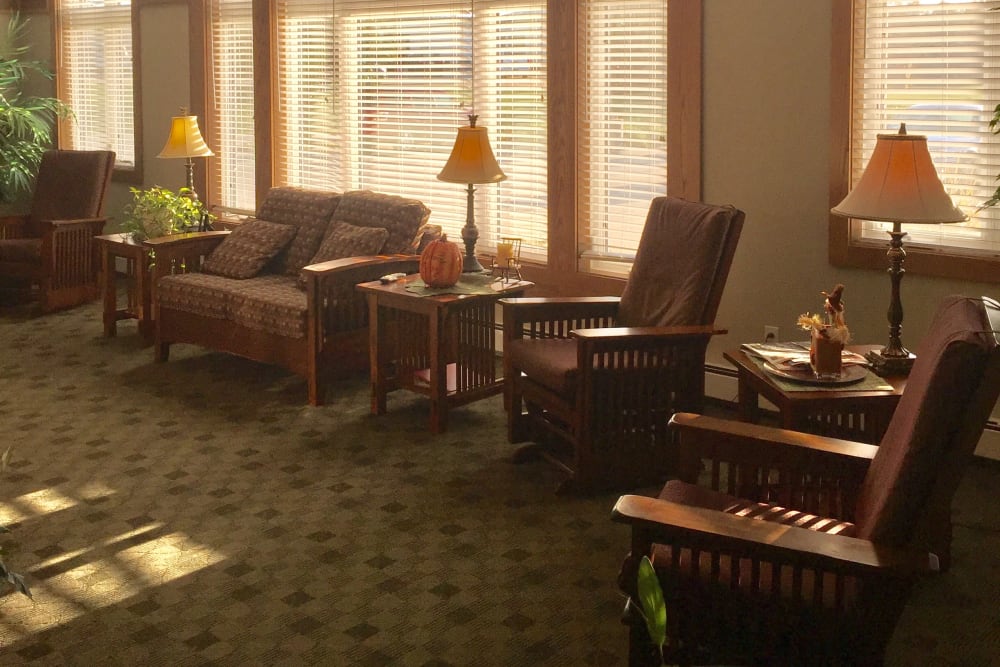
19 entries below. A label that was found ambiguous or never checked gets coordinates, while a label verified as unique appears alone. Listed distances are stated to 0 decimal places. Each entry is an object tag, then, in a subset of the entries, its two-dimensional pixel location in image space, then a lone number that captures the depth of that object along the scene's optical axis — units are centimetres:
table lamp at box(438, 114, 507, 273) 494
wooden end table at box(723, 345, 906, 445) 323
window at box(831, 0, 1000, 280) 409
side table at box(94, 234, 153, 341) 609
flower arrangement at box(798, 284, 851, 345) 337
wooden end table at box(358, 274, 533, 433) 471
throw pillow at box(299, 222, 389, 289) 537
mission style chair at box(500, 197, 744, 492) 393
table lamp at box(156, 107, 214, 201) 645
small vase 337
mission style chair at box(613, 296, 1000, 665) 209
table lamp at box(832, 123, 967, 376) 338
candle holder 492
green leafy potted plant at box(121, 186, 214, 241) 615
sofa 513
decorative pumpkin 479
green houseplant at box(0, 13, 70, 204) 801
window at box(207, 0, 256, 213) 713
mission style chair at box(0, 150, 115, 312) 696
